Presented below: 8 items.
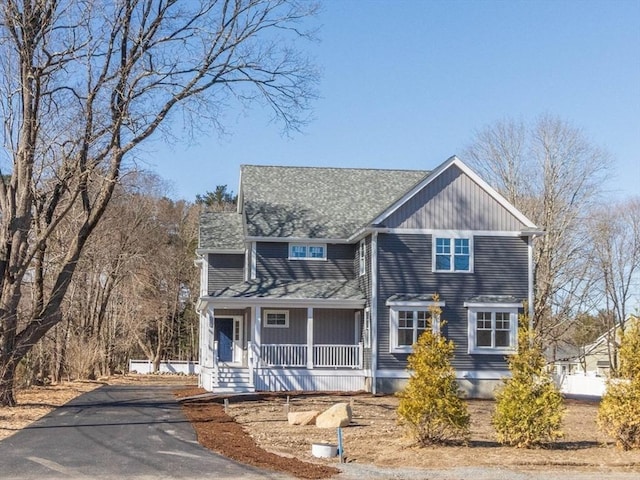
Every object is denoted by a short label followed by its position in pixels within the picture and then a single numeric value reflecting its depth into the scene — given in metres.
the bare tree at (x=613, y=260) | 49.88
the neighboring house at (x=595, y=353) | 50.78
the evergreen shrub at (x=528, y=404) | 15.00
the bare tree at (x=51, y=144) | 21.91
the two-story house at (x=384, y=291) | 27.89
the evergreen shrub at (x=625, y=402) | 14.95
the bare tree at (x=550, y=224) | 39.03
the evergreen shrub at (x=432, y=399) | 15.02
